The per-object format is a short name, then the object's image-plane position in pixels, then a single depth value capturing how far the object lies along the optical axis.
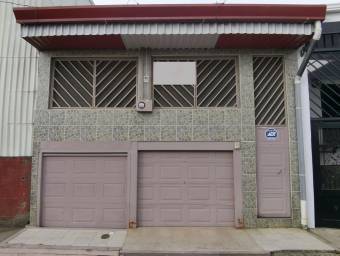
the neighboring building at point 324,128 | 8.84
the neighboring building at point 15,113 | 8.99
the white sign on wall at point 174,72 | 9.28
